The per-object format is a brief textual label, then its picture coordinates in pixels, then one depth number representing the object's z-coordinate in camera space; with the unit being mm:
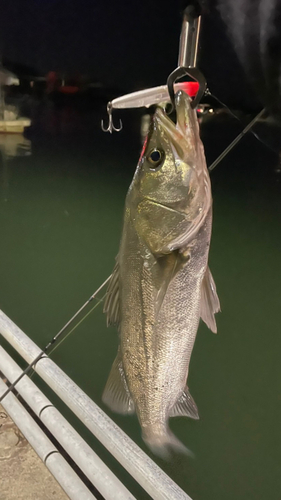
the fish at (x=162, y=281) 564
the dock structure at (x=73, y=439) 1282
